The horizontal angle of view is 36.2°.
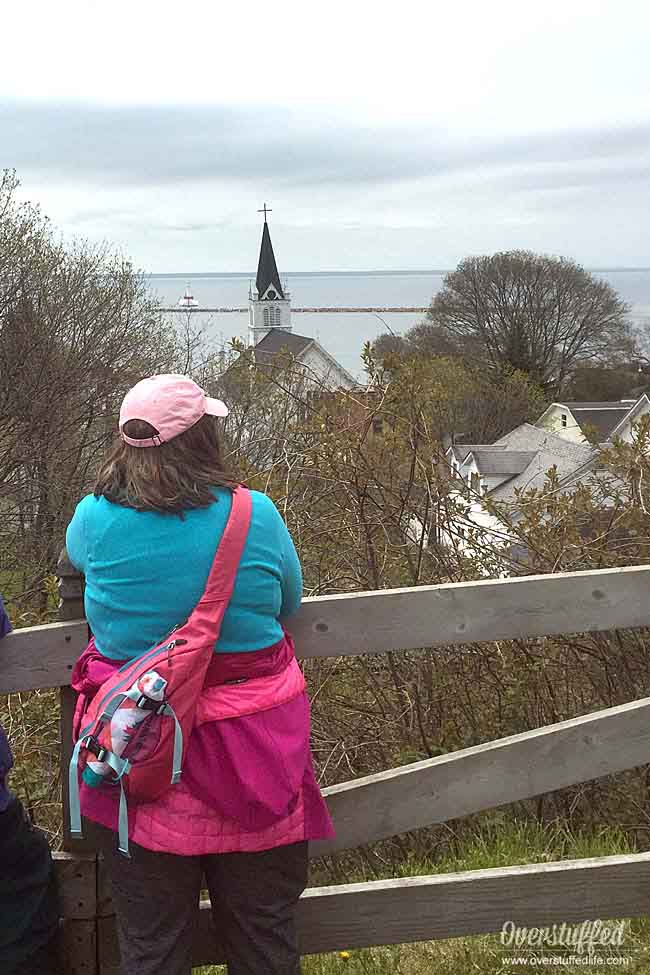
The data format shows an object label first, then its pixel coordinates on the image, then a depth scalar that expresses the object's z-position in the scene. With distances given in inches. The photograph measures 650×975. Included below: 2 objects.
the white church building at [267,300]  3464.6
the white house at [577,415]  1446.9
